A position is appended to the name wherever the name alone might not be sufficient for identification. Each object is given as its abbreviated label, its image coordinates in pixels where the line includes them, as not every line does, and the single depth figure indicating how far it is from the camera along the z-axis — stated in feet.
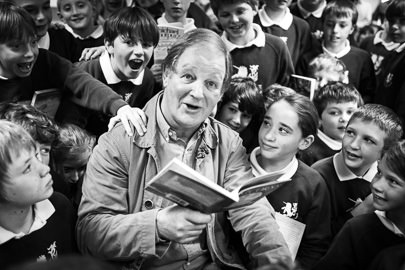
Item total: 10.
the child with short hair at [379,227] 5.63
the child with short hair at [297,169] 6.86
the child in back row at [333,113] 9.01
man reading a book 5.19
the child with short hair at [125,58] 8.61
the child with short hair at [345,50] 11.98
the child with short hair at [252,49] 10.21
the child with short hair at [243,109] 9.07
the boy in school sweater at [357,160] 7.55
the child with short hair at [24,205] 4.88
